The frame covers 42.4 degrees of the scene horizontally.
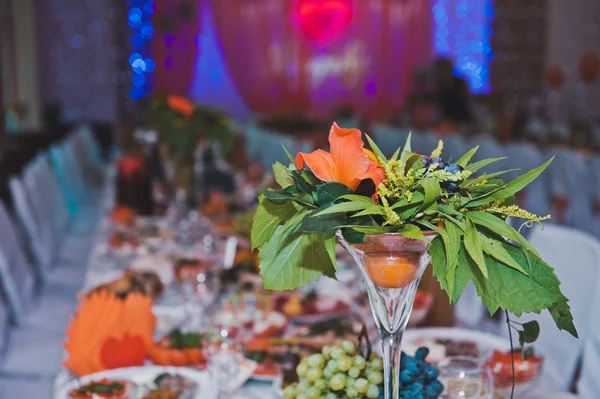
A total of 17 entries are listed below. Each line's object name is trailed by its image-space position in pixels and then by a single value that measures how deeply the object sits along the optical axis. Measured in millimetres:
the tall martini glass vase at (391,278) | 969
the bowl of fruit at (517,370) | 1309
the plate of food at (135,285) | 2010
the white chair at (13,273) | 2801
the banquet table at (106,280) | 1478
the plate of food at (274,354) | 1504
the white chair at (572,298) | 1866
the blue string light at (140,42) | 11148
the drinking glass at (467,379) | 1203
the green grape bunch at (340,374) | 1151
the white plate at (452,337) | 1574
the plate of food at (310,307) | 1909
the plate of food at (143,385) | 1350
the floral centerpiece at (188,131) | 3705
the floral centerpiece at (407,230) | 959
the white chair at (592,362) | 1711
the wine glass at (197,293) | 1760
